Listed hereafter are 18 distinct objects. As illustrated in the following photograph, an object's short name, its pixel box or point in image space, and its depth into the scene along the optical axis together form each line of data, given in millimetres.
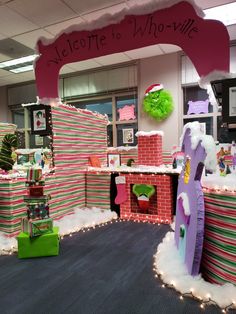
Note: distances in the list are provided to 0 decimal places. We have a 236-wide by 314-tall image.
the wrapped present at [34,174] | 2449
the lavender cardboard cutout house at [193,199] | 1642
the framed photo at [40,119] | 3234
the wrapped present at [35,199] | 2389
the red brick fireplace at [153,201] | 3164
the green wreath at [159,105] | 5125
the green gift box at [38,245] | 2285
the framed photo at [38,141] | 6723
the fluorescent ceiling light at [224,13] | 3765
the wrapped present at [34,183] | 2451
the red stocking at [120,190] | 3424
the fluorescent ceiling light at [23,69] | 5895
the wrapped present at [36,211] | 2375
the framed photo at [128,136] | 5734
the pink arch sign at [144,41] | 2107
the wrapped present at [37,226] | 2301
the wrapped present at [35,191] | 2420
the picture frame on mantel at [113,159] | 4472
